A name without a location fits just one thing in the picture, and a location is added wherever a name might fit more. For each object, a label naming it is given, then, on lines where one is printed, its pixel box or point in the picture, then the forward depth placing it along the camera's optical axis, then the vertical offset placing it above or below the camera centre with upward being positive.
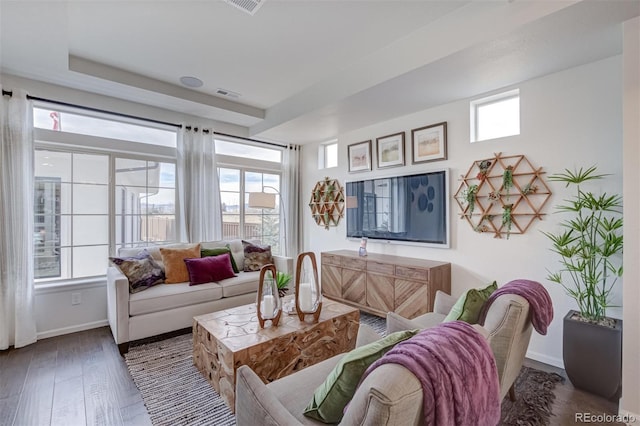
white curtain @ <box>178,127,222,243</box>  4.01 +0.36
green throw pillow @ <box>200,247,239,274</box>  3.71 -0.52
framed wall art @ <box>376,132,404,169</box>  3.73 +0.79
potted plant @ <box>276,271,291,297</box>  2.92 -0.68
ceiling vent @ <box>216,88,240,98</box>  3.67 +1.49
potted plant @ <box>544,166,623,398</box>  2.05 -0.53
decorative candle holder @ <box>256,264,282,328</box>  2.22 -0.68
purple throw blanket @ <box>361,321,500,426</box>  0.78 -0.46
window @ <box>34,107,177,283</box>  3.22 +0.13
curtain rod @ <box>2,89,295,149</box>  2.99 +1.18
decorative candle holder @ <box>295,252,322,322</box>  2.28 -0.68
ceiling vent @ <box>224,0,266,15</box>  2.05 +1.46
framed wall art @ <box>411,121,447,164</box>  3.33 +0.79
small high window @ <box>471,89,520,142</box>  2.91 +0.97
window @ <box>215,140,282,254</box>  4.65 +0.37
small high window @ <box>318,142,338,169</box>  4.95 +0.95
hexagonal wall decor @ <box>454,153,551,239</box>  2.68 +0.16
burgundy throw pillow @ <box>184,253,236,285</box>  3.33 -0.66
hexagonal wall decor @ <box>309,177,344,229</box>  4.65 +0.15
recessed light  3.33 +1.50
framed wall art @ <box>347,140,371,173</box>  4.16 +0.80
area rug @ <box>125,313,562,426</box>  1.87 -1.30
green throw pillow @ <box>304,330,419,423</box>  1.03 -0.59
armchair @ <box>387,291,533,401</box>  1.46 -0.61
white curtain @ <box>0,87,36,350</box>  2.80 -0.11
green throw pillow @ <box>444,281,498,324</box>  1.62 -0.54
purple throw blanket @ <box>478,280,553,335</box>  1.58 -0.49
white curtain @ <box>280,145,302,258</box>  5.20 +0.22
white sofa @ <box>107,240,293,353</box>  2.74 -0.94
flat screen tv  3.34 +0.03
